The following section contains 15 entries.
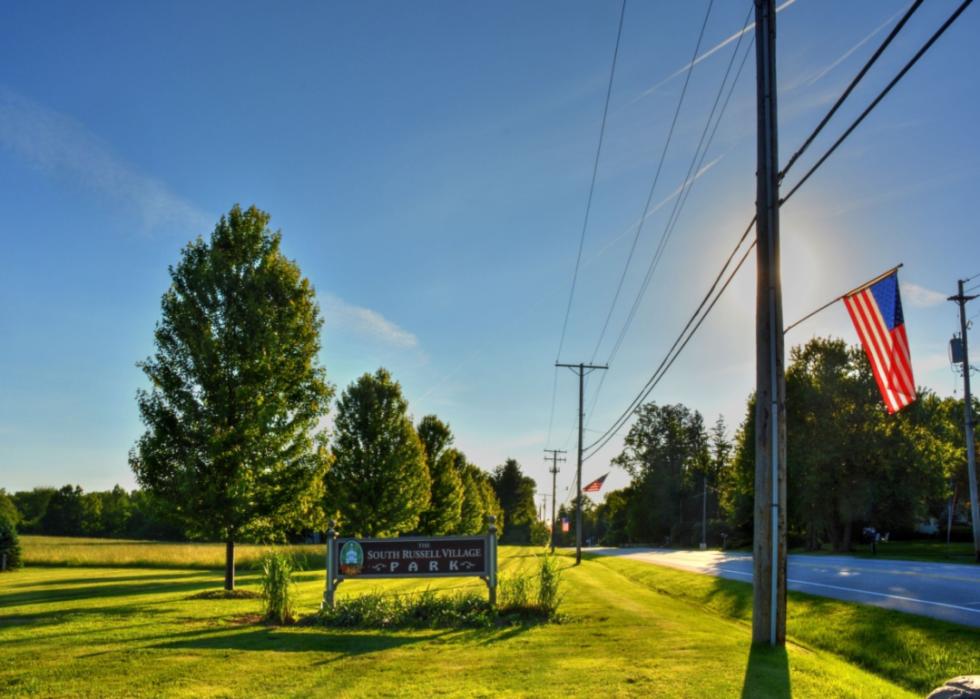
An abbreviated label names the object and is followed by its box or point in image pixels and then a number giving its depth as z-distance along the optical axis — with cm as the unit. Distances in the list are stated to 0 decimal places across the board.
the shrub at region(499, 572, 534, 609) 1420
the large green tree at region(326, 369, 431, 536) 3450
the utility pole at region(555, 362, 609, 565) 4598
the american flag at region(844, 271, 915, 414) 1004
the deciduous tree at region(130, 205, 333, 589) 1820
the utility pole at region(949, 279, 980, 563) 3139
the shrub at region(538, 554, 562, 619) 1405
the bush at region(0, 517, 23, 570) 3146
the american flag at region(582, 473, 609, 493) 4433
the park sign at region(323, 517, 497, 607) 1517
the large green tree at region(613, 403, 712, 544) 9175
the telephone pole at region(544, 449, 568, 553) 8851
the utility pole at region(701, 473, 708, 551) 6826
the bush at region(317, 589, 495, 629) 1310
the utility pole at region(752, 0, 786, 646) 983
